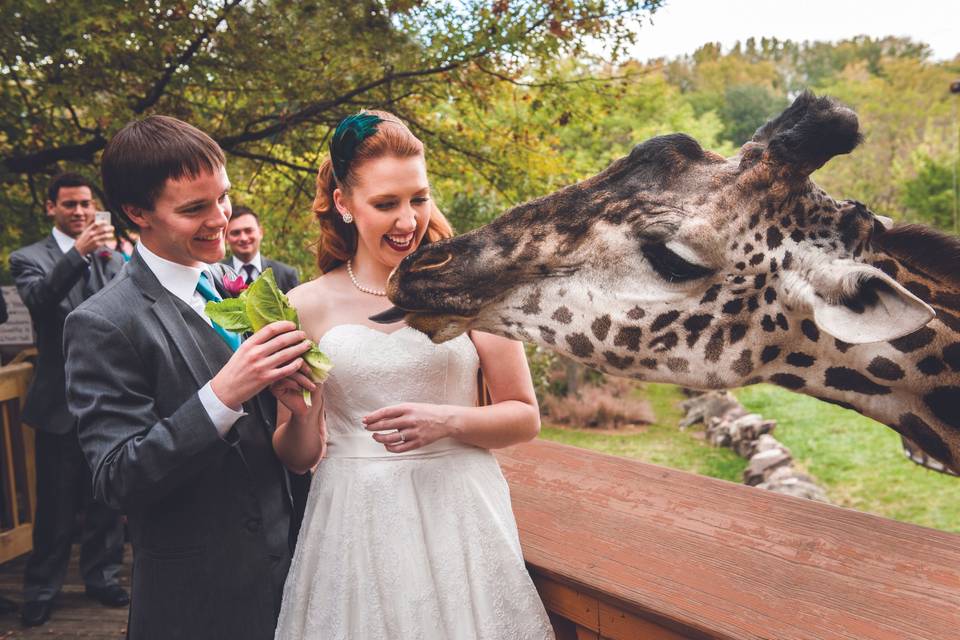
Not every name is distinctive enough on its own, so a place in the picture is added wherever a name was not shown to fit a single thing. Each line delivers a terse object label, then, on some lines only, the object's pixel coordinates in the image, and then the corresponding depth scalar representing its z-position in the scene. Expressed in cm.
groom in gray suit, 168
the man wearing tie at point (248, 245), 537
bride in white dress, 192
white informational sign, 556
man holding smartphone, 434
